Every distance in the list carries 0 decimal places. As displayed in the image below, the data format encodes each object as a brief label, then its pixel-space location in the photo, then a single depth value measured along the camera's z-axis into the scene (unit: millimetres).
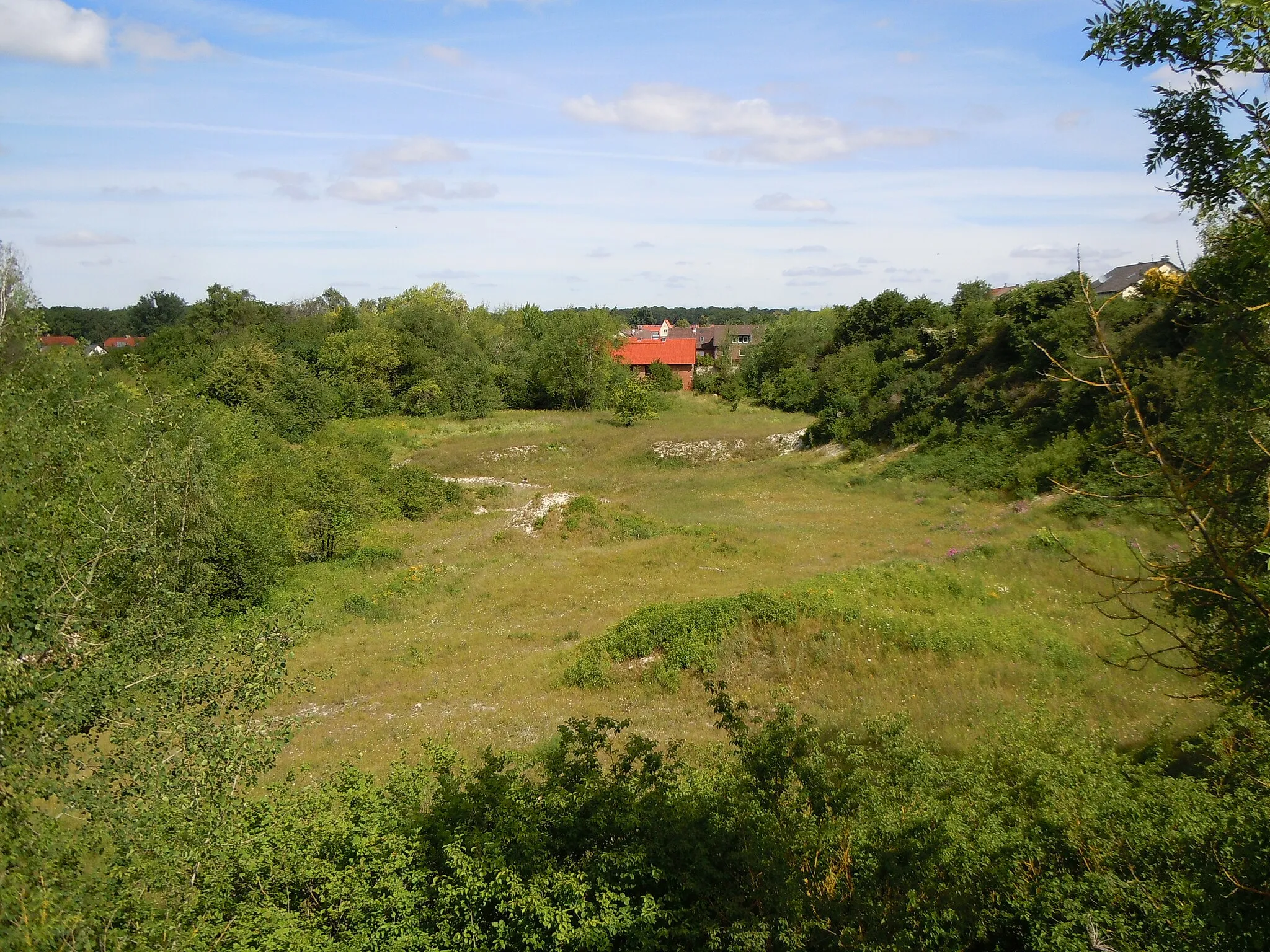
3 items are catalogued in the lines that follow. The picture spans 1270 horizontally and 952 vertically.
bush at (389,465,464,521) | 30094
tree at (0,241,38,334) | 23297
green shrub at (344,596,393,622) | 19875
